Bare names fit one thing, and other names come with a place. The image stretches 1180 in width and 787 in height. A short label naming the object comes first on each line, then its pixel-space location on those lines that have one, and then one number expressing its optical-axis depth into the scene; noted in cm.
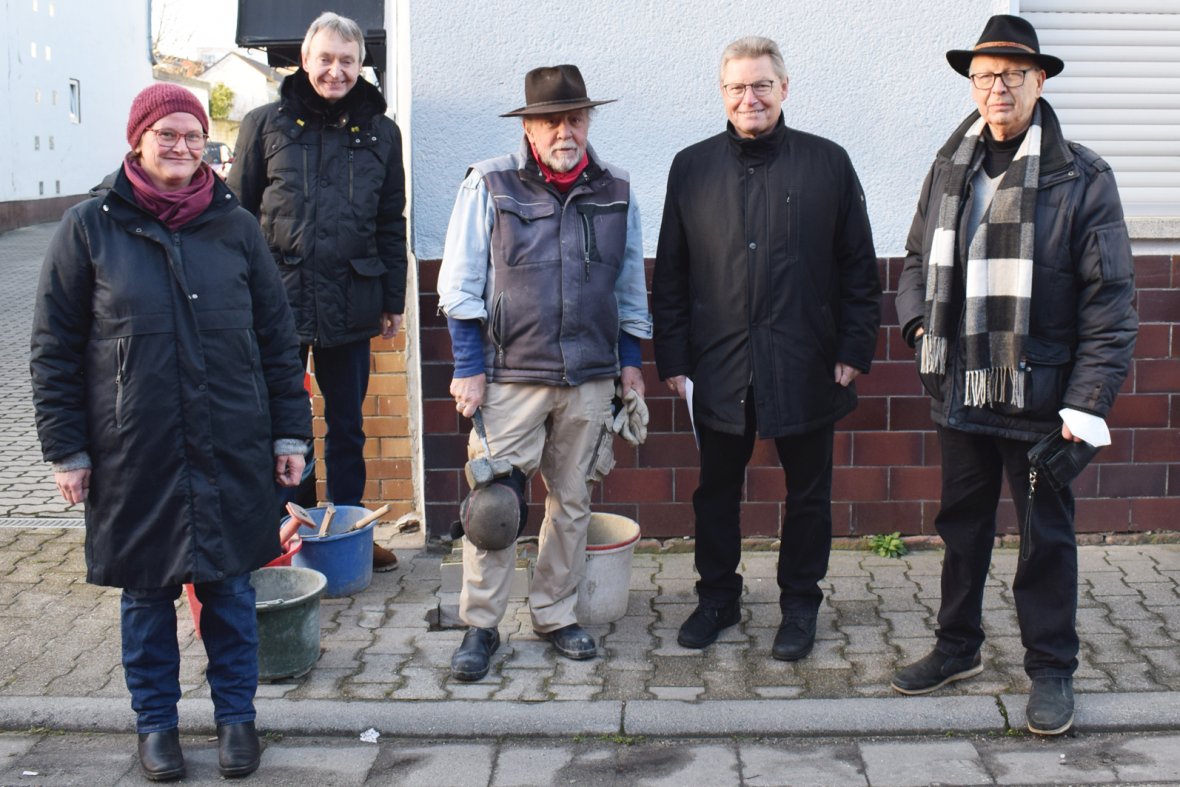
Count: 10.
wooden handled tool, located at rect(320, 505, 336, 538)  525
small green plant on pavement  579
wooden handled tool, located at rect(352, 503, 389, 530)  521
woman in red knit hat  368
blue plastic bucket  524
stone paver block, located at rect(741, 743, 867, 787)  381
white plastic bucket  494
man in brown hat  438
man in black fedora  385
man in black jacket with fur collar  516
